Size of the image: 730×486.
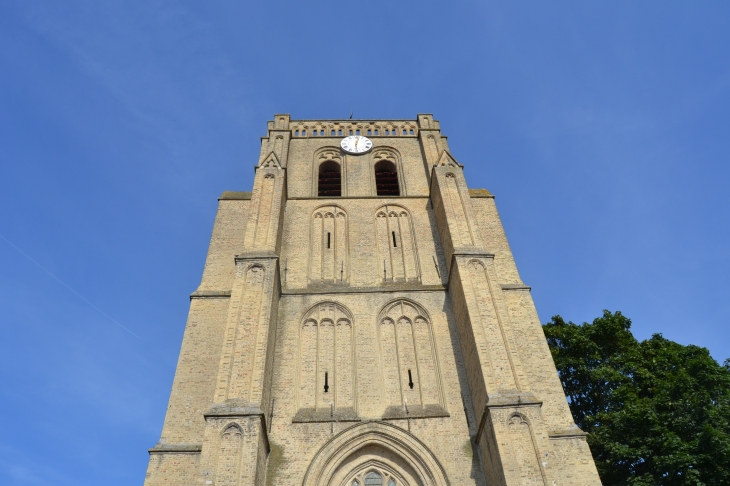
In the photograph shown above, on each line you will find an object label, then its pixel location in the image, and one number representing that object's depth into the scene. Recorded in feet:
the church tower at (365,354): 41.57
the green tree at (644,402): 47.73
